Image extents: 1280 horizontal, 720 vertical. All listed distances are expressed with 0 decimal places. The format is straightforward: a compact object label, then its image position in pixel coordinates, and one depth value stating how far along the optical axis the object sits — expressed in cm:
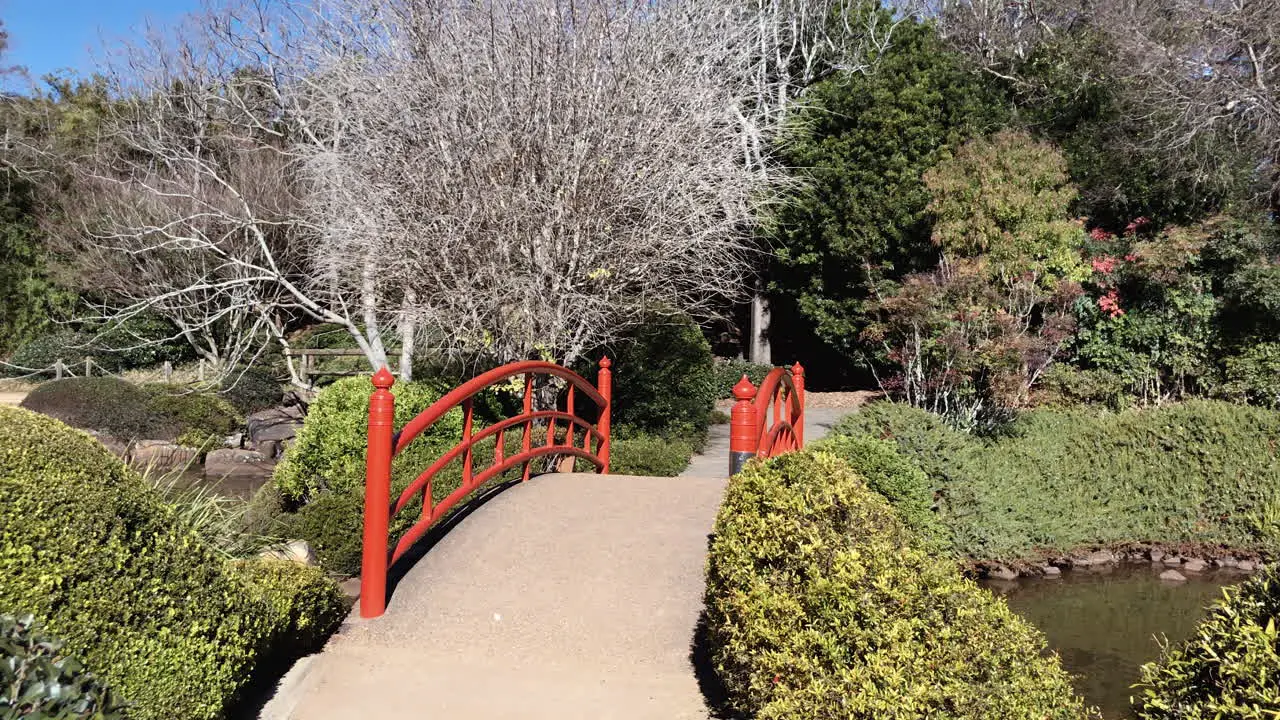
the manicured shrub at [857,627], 269
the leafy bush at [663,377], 1148
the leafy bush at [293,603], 390
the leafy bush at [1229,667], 247
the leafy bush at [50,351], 2077
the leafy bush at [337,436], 878
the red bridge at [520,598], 392
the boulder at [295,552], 540
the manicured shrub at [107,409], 1520
